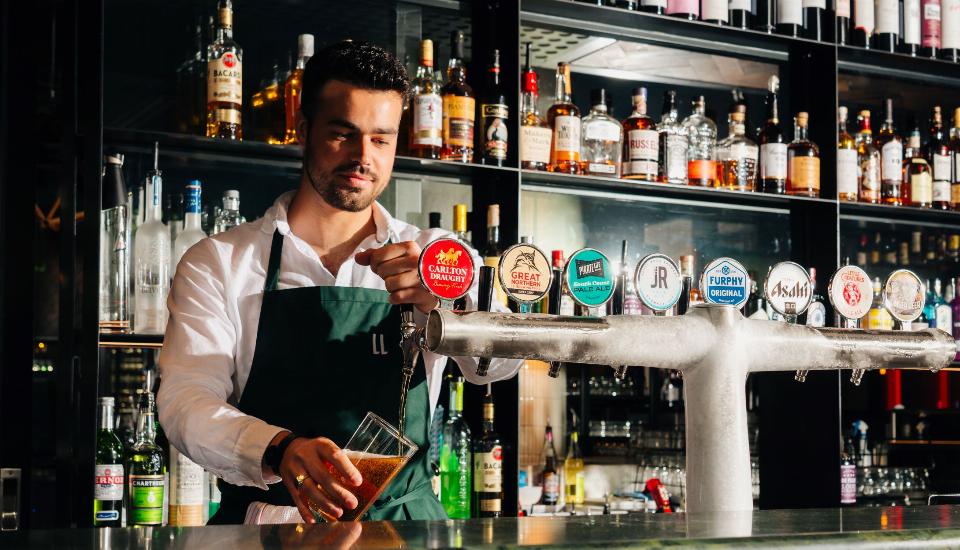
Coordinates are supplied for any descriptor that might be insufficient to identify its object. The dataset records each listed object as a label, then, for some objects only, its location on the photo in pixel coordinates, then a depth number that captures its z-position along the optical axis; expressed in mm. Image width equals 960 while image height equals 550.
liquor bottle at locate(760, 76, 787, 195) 3006
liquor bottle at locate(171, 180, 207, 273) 2404
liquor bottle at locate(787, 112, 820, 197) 3006
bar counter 757
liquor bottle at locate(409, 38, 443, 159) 2547
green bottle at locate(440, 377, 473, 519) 2598
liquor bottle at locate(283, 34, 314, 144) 2525
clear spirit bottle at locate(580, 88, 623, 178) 2832
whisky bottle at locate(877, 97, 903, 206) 3223
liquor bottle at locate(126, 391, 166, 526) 2256
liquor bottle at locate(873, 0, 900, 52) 3141
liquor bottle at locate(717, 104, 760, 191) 3035
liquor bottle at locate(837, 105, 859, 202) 3078
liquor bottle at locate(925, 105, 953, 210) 3283
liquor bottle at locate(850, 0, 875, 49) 3121
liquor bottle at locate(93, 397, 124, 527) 2230
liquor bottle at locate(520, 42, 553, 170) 2701
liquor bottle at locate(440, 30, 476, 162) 2584
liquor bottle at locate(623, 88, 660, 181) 2863
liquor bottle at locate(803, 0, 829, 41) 3053
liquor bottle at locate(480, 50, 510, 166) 2609
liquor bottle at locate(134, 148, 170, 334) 2363
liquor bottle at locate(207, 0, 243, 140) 2426
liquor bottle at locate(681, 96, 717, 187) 3119
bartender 1881
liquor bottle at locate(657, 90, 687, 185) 2963
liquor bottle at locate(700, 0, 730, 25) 2932
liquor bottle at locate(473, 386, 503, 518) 2514
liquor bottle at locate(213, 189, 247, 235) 2533
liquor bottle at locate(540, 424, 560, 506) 3180
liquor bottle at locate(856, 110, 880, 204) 3193
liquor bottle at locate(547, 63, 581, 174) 2781
